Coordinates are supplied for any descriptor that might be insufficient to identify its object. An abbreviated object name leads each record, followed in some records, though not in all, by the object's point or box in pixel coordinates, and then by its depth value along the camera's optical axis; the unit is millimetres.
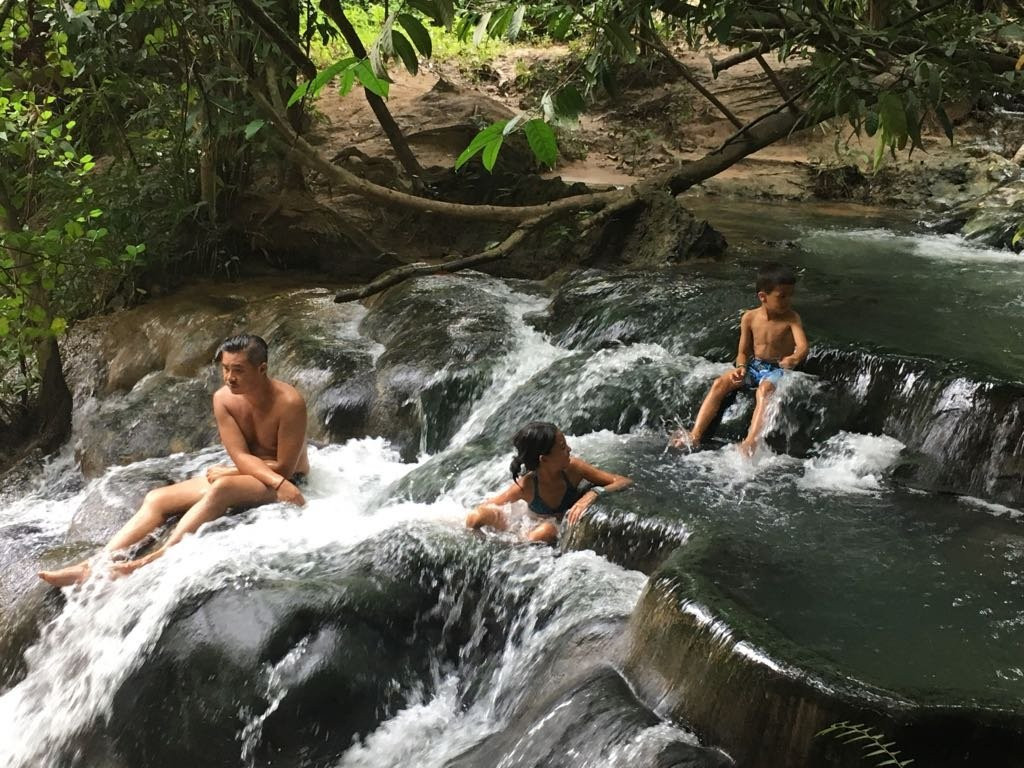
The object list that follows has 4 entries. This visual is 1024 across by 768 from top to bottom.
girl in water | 3871
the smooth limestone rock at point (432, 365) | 5738
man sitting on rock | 4250
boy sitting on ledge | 4809
